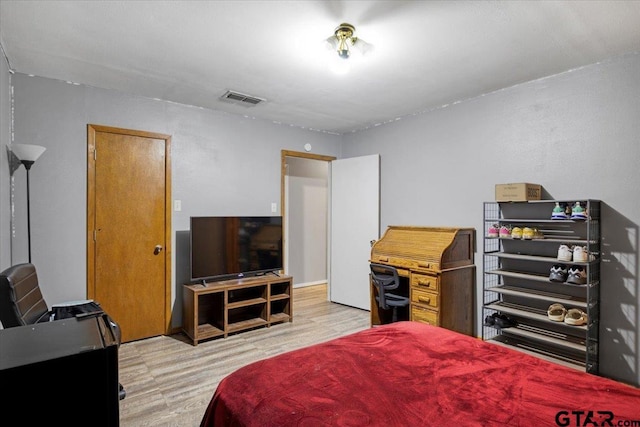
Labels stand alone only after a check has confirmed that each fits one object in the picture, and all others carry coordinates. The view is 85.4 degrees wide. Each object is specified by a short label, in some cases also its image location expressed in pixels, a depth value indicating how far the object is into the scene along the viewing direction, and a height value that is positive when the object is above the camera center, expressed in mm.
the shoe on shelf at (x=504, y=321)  3152 -998
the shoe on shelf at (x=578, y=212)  2639 +2
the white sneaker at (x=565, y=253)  2734 -324
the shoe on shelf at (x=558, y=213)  2779 -2
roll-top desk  3279 -600
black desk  645 -325
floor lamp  2635 +454
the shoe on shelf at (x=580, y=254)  2638 -317
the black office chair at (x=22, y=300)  1899 -517
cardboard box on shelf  2920 +180
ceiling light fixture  2232 +1169
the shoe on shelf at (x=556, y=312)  2779 -809
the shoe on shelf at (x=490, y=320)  3201 -997
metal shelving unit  2717 -640
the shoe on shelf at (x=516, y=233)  3029 -179
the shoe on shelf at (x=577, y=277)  2650 -494
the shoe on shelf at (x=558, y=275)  2736 -493
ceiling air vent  3479 +1184
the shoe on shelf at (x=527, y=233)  2955 -177
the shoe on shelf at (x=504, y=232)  3119 -175
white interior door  4652 -171
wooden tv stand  3537 -1031
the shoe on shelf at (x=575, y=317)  2664 -814
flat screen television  3633 -382
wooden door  3311 -161
